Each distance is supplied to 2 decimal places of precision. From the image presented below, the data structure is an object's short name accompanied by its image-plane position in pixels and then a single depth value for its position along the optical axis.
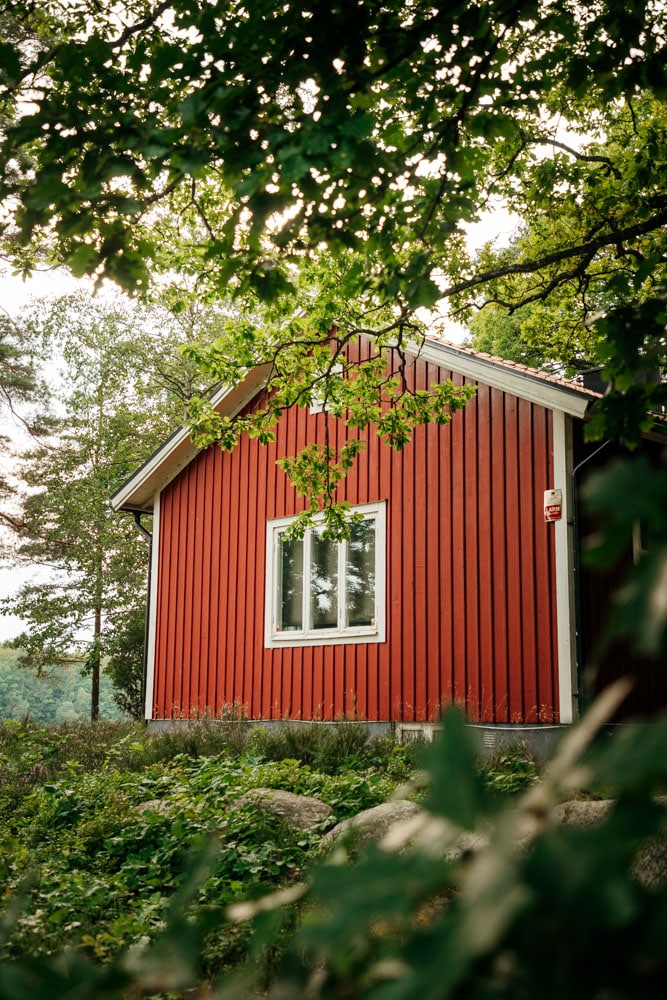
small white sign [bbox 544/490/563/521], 9.85
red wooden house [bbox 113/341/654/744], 9.98
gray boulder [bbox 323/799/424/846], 5.32
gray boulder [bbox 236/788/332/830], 6.34
